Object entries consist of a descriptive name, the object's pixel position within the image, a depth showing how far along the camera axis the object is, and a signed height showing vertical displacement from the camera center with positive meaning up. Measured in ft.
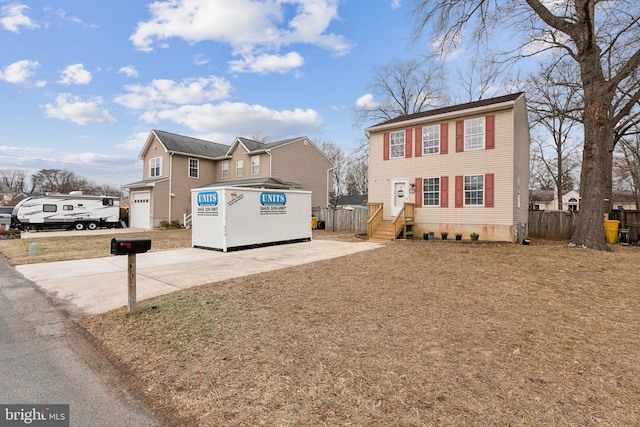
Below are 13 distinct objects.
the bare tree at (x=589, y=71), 33.91 +16.56
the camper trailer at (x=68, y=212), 64.08 -0.52
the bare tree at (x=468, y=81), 79.48 +36.54
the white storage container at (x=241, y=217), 33.50 -0.79
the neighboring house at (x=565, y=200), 139.13 +6.35
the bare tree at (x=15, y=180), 209.36 +21.02
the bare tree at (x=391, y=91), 89.20 +37.13
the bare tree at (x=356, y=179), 154.23 +17.14
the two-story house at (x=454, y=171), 40.88 +6.31
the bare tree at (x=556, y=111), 50.29 +22.10
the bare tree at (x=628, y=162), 78.12 +16.11
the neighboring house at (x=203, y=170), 72.23 +10.65
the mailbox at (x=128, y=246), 12.83 -1.58
